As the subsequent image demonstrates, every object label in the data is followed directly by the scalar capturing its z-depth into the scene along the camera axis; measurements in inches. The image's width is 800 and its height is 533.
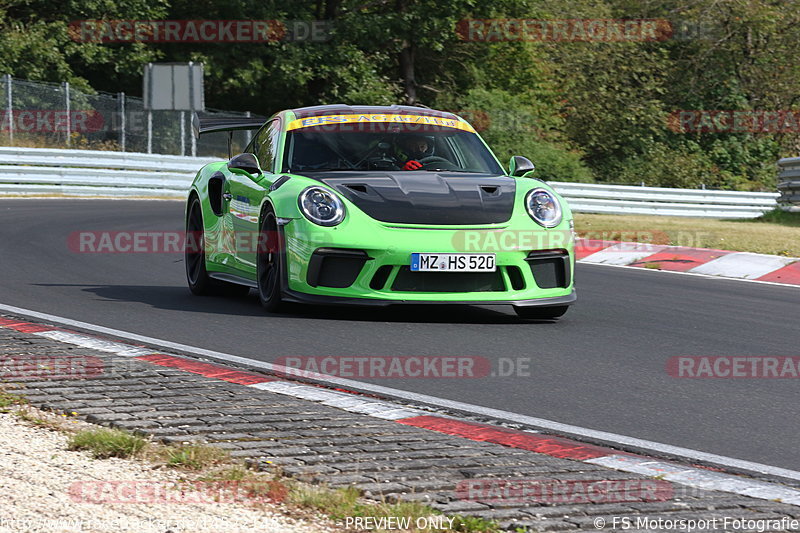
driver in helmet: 707.4
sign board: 2363.4
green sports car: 615.5
